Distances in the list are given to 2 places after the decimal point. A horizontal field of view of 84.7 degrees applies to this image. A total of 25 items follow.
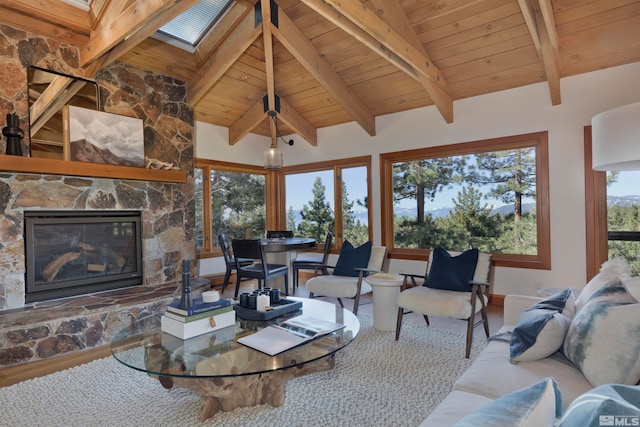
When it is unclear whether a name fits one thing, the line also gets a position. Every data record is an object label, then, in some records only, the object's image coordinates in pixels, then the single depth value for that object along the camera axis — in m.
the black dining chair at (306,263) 4.89
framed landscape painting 3.73
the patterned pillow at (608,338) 1.27
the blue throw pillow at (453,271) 3.16
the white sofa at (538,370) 1.26
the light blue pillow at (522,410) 0.71
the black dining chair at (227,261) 4.77
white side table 3.44
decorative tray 2.32
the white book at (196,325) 2.02
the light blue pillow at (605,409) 0.59
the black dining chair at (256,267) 4.19
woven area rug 1.99
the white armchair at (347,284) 3.67
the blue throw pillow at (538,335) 1.61
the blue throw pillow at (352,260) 4.04
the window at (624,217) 3.59
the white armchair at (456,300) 2.82
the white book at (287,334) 1.86
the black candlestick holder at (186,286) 2.12
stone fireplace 3.08
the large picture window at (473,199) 4.16
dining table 4.17
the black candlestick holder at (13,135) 3.26
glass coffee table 1.67
